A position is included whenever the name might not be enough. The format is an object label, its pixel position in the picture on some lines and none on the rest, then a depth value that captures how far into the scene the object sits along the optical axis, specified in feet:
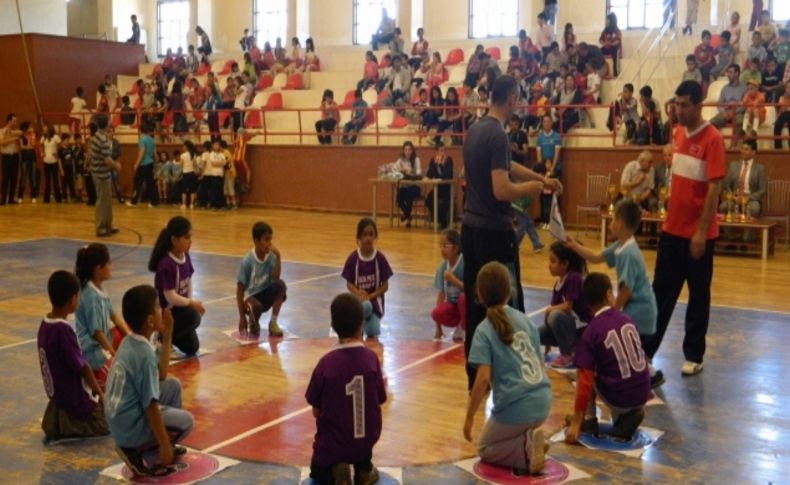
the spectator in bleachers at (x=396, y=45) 77.25
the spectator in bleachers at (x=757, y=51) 56.80
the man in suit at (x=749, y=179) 46.39
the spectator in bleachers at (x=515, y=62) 65.82
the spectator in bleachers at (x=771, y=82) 53.06
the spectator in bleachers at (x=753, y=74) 54.75
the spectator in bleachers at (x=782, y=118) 50.60
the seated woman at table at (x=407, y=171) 56.49
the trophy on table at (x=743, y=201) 45.09
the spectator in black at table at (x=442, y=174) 55.21
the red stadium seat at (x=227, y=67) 87.97
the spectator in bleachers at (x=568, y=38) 67.28
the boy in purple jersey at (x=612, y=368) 17.21
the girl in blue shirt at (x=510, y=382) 15.69
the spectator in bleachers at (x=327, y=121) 67.45
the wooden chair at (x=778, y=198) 48.65
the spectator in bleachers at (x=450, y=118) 61.16
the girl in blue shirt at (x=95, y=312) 18.97
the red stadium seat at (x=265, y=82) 83.20
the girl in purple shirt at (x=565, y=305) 22.09
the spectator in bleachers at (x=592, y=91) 60.18
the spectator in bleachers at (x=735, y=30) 61.47
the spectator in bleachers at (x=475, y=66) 66.27
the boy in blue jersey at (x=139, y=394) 15.31
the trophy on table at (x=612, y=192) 49.65
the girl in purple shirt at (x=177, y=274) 22.88
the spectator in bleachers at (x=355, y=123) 66.39
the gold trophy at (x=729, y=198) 45.32
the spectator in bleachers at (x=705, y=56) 59.00
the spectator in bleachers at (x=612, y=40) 66.23
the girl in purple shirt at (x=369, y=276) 26.08
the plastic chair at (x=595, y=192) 53.80
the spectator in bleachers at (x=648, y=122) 52.95
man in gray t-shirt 18.92
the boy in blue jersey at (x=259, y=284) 26.32
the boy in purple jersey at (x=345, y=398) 14.82
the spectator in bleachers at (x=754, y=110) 51.92
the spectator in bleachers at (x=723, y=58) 58.85
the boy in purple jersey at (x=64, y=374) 17.40
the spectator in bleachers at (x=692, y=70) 57.36
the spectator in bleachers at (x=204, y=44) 92.22
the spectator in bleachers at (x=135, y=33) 96.97
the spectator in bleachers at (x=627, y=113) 54.54
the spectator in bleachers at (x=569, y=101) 58.59
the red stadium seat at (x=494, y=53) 74.28
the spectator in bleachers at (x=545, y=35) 71.20
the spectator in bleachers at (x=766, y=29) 58.39
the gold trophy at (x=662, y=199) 46.24
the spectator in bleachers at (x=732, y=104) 50.62
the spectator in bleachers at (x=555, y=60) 64.95
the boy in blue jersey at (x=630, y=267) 20.02
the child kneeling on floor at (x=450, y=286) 25.23
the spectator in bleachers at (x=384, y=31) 82.71
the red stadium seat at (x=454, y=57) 76.79
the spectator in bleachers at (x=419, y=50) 73.92
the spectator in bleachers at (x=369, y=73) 74.16
